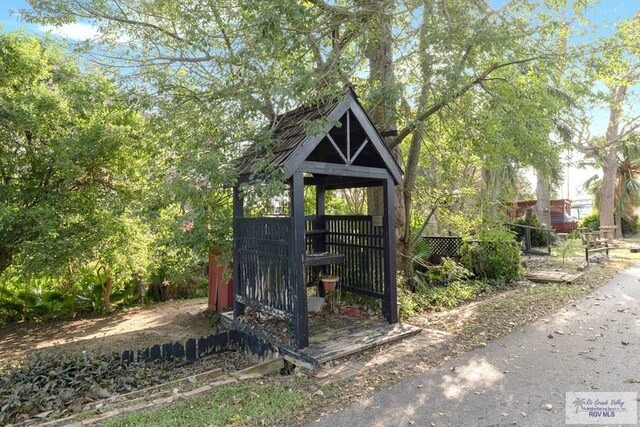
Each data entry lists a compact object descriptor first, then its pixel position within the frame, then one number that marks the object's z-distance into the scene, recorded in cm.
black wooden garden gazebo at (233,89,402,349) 460
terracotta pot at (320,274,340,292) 605
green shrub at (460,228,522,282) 919
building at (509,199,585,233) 2408
